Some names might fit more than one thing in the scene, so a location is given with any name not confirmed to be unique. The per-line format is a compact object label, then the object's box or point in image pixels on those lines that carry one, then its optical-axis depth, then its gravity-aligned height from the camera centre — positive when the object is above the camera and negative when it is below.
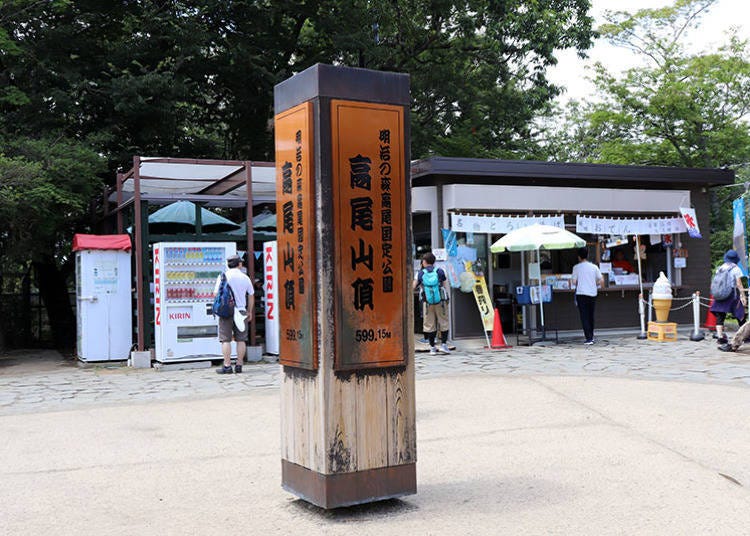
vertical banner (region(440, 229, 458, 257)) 15.62 +0.89
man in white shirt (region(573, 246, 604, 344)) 15.00 -0.13
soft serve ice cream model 15.65 -0.34
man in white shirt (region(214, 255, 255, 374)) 11.99 -0.30
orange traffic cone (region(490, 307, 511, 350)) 15.05 -1.04
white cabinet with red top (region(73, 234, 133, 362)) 13.56 -0.05
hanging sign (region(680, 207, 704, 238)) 17.73 +1.34
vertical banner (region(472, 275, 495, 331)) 15.45 -0.38
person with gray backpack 13.71 -0.27
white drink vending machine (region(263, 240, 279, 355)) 13.60 -0.13
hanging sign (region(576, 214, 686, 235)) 16.78 +1.22
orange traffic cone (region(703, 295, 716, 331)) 16.84 -0.98
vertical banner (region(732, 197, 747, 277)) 15.68 +0.97
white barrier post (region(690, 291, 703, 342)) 15.61 -0.84
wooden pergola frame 13.04 +1.45
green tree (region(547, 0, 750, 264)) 28.58 +6.46
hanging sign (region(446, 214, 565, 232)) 15.60 +1.26
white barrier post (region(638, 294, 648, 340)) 16.05 -0.82
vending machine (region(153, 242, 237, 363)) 12.84 -0.09
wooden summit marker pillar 4.91 -0.01
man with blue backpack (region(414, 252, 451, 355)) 13.91 -0.22
